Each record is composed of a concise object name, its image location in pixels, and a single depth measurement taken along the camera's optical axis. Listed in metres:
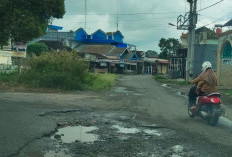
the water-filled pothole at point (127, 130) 7.85
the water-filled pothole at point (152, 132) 7.73
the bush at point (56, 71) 20.12
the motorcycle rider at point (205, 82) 9.80
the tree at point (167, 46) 78.69
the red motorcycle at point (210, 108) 9.26
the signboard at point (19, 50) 19.83
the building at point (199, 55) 41.59
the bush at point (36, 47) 46.88
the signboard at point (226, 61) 27.76
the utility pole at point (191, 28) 31.58
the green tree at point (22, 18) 12.38
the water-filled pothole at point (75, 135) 6.91
